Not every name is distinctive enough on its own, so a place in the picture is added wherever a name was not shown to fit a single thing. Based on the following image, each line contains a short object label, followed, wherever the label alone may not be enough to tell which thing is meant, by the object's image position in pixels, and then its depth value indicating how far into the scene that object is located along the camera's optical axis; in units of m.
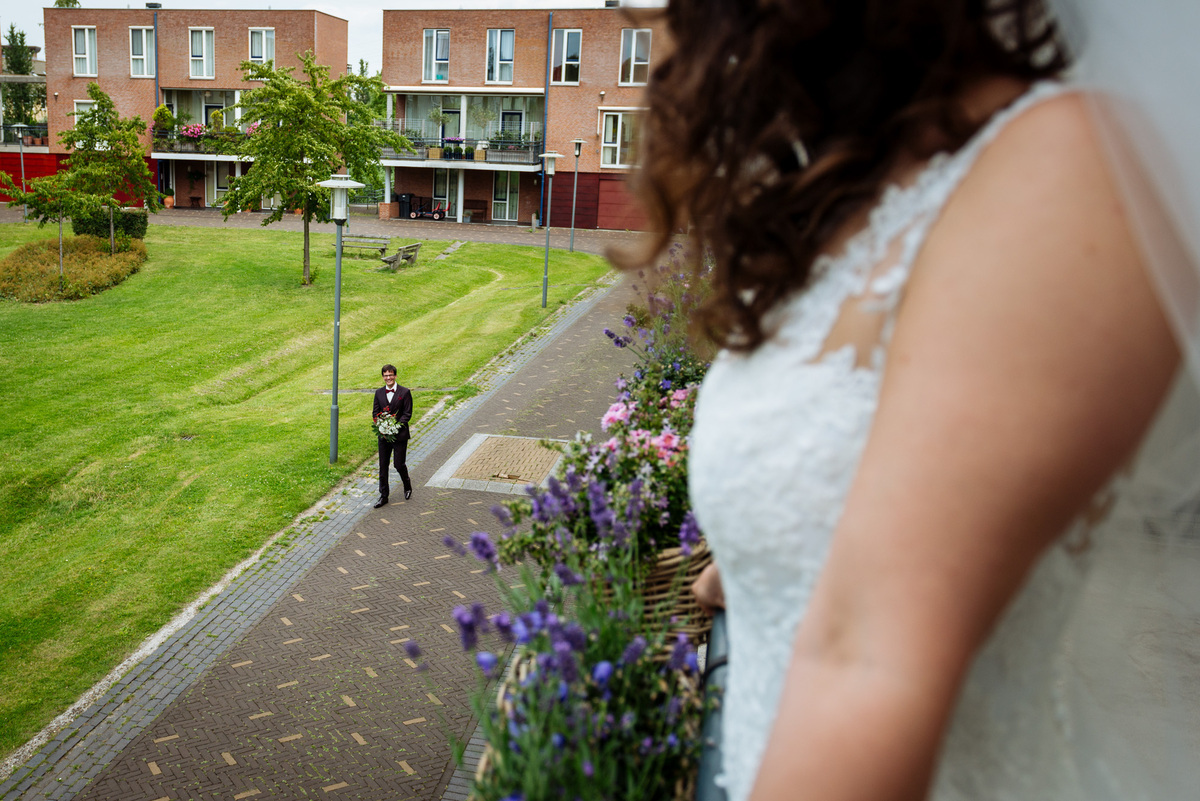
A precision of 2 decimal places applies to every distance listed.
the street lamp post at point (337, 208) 13.80
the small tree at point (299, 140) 25.77
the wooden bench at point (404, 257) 30.64
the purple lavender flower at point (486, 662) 1.71
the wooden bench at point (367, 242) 33.72
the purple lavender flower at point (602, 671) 1.72
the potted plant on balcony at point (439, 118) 45.97
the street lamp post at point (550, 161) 25.98
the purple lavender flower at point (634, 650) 1.85
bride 0.71
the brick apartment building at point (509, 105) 43.06
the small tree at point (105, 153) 28.55
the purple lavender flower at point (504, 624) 1.84
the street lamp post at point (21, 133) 47.66
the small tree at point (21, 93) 68.88
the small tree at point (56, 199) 27.33
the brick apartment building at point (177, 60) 45.78
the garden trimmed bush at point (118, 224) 30.78
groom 12.78
